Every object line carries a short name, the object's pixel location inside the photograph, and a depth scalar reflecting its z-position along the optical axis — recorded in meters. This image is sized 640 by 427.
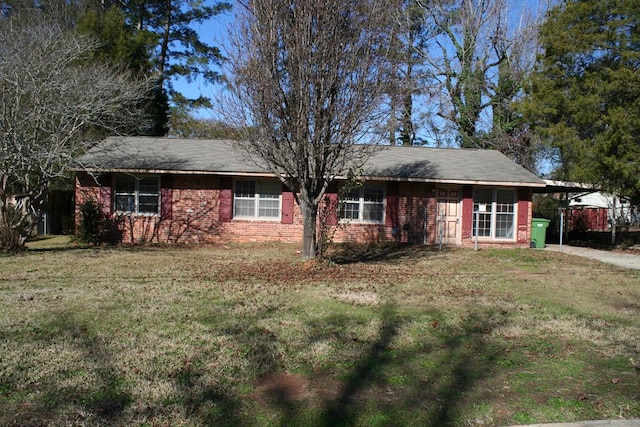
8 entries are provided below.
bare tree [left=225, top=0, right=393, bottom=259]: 9.91
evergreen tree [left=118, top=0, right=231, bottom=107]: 29.70
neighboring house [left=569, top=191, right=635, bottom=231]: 22.92
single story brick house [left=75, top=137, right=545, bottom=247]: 17.20
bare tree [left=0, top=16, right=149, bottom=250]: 12.30
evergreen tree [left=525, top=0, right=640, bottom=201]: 16.20
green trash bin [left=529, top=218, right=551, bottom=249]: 18.30
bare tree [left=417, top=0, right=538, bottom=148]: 28.88
